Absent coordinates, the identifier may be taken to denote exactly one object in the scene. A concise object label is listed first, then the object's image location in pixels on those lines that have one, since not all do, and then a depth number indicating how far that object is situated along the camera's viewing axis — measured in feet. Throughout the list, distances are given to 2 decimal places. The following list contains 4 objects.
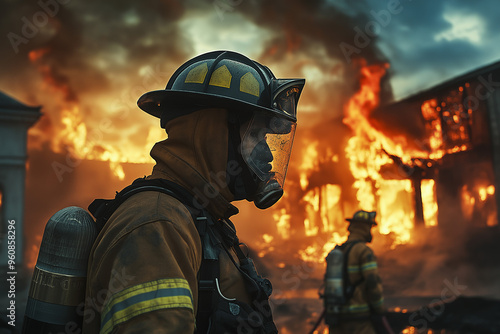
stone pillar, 48.55
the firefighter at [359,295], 19.56
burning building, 56.03
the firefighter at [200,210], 4.44
